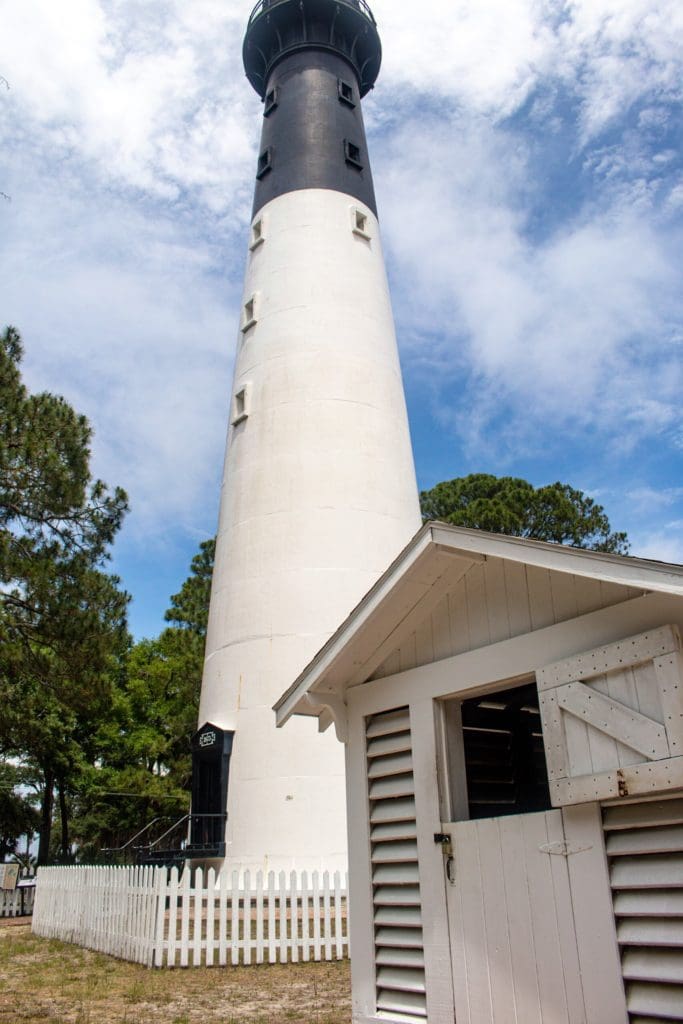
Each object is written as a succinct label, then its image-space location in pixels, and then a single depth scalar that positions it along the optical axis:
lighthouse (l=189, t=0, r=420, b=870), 12.59
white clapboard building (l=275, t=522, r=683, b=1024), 4.29
